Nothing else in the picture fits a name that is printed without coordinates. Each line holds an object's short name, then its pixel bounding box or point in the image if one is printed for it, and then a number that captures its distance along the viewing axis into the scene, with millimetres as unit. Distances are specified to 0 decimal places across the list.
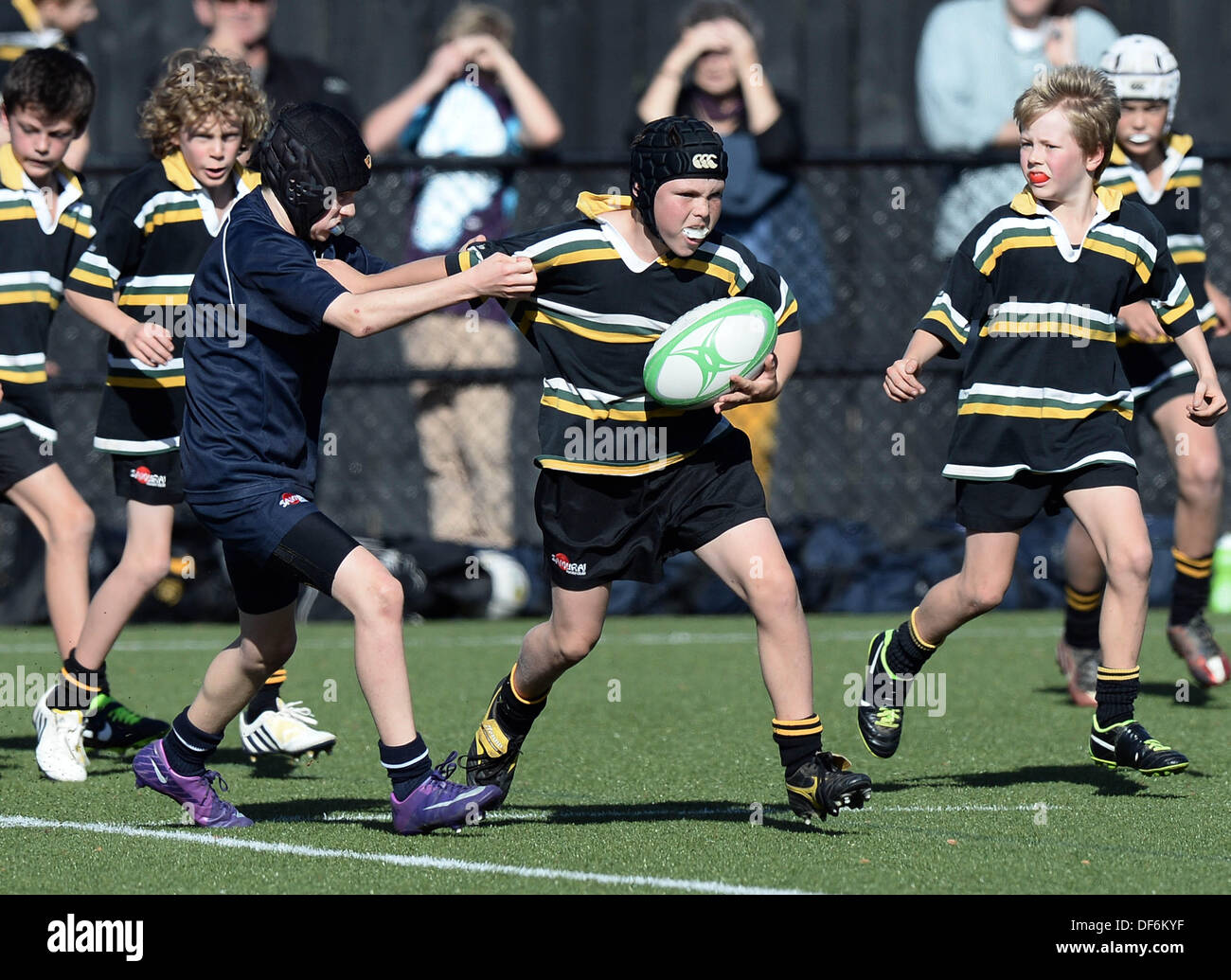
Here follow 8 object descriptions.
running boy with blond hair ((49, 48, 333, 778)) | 6609
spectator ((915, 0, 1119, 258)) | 11125
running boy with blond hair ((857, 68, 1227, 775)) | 5918
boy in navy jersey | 5051
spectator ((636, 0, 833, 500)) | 10703
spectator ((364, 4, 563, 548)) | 10977
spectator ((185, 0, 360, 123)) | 10367
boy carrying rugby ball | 5262
